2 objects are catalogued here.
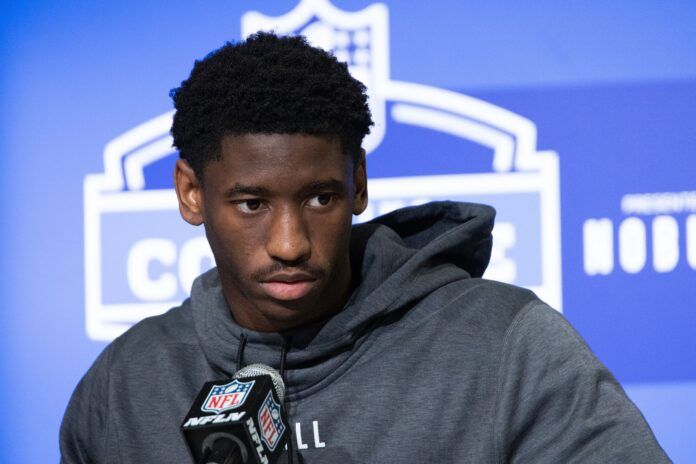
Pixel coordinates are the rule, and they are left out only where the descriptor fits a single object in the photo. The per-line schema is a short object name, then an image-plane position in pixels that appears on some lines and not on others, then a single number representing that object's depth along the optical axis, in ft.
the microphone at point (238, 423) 20.64
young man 21.30
